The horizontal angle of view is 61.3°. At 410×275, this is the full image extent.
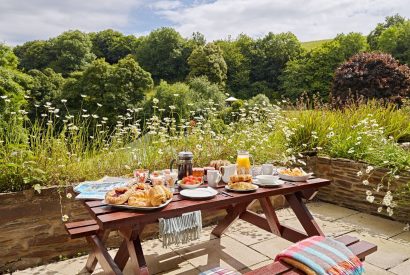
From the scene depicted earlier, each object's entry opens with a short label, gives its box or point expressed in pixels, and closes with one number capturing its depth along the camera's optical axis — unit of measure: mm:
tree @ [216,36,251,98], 30875
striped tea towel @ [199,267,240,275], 1599
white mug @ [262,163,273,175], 2594
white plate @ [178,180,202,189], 2203
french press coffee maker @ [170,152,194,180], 2355
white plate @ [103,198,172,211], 1775
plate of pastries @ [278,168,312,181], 2480
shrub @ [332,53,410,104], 10367
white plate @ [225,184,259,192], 2166
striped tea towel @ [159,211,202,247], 2545
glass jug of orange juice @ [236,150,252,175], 2471
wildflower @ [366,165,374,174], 3442
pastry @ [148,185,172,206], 1809
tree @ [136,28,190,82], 33375
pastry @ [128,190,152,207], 1797
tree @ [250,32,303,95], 31144
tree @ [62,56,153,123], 22141
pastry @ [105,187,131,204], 1823
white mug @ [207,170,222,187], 2291
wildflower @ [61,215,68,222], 2638
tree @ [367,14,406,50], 30006
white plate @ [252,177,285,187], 2314
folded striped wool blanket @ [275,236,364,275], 1580
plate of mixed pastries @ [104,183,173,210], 1798
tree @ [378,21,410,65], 25109
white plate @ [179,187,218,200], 2020
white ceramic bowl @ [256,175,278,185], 2326
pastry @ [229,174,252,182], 2266
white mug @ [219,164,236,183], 2416
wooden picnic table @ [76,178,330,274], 1759
